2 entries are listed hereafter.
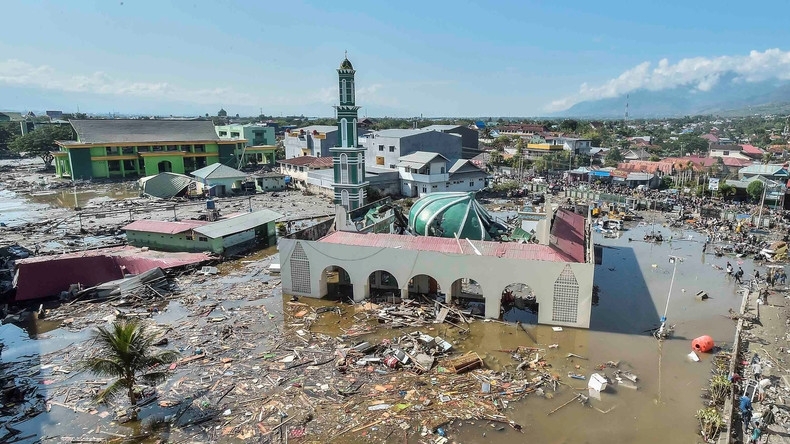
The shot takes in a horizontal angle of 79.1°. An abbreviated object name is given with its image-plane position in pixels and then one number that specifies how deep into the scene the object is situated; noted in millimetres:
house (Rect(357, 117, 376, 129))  113962
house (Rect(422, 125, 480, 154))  79731
